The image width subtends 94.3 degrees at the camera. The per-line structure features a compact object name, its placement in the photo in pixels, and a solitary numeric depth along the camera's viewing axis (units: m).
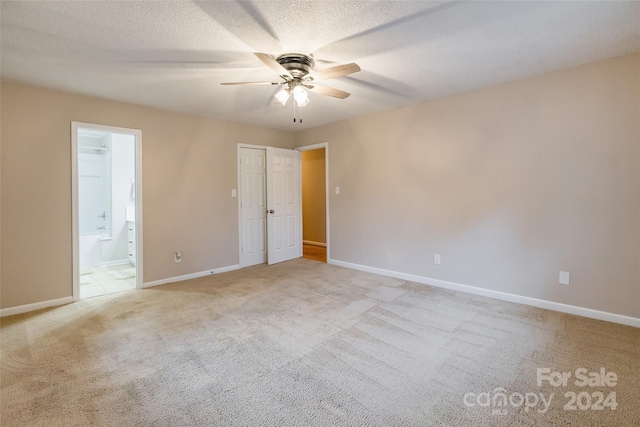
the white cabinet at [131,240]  5.40
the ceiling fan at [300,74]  2.28
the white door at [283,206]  5.25
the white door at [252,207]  5.04
